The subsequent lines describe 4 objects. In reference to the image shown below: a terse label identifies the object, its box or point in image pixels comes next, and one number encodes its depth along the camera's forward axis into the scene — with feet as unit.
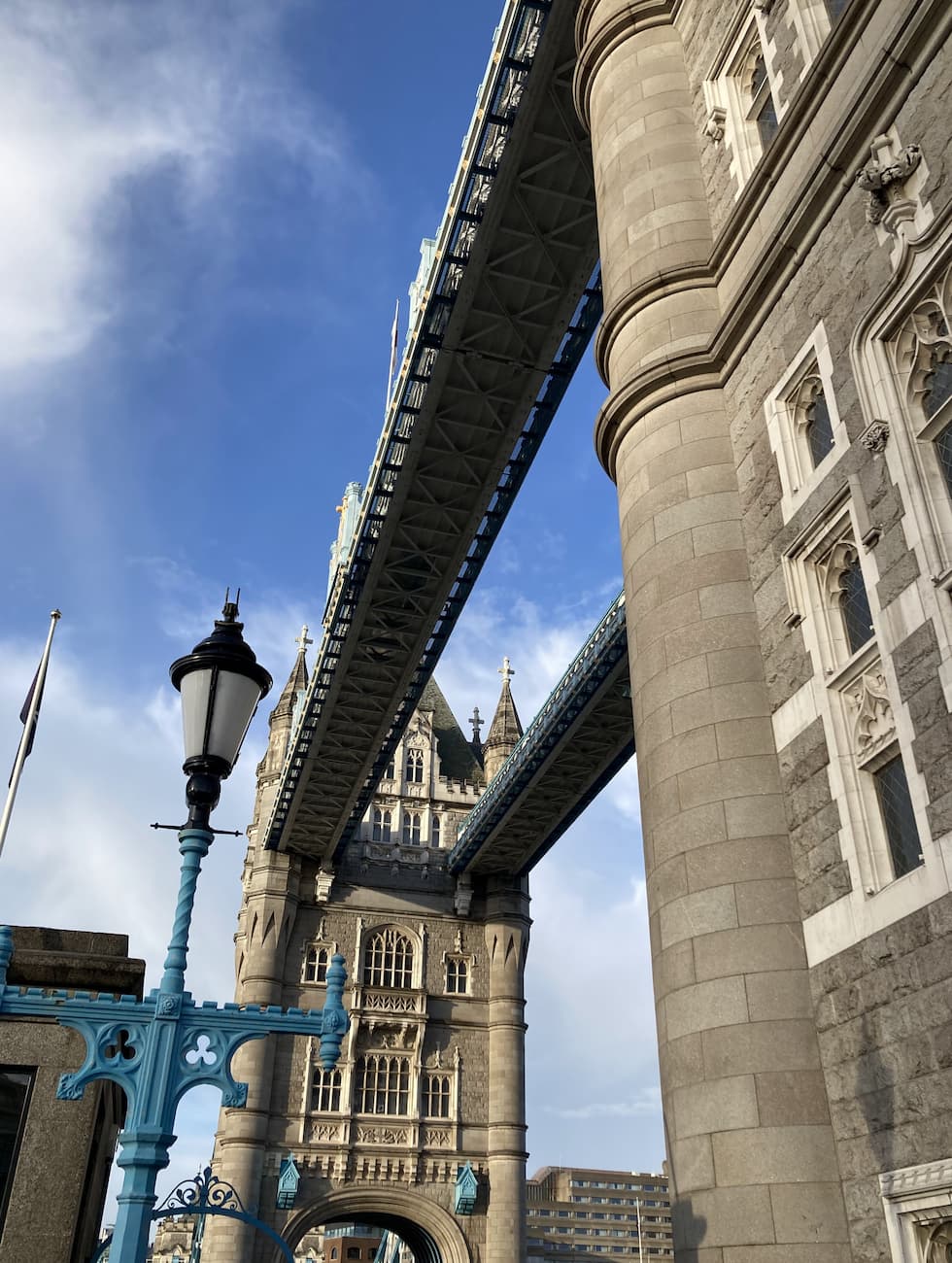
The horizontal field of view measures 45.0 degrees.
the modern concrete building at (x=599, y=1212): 514.27
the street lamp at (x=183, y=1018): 17.35
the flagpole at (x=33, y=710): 46.96
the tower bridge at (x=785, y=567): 26.40
